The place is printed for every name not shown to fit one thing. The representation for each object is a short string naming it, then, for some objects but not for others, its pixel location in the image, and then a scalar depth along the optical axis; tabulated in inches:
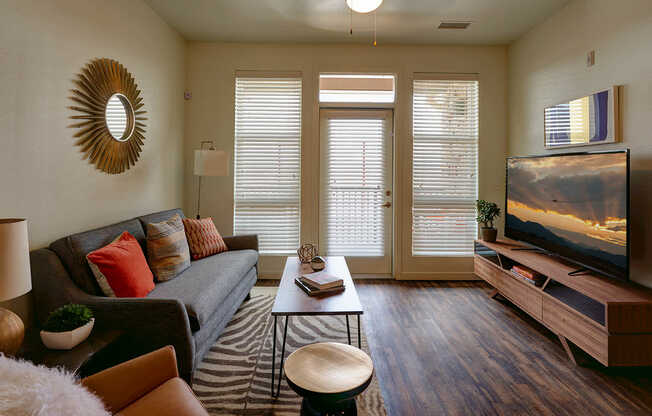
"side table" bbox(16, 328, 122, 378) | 54.7
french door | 160.1
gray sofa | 68.4
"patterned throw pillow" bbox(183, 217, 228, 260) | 118.3
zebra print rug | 69.8
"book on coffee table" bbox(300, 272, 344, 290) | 83.1
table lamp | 50.2
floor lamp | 135.4
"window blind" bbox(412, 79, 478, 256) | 158.7
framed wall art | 97.1
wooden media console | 74.8
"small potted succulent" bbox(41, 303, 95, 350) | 57.8
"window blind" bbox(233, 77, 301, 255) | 157.9
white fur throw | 30.1
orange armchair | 42.3
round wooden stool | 49.6
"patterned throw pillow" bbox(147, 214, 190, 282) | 94.8
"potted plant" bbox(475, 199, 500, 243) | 139.1
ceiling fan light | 101.7
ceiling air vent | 135.5
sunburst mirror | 90.4
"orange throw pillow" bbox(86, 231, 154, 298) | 75.1
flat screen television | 85.0
